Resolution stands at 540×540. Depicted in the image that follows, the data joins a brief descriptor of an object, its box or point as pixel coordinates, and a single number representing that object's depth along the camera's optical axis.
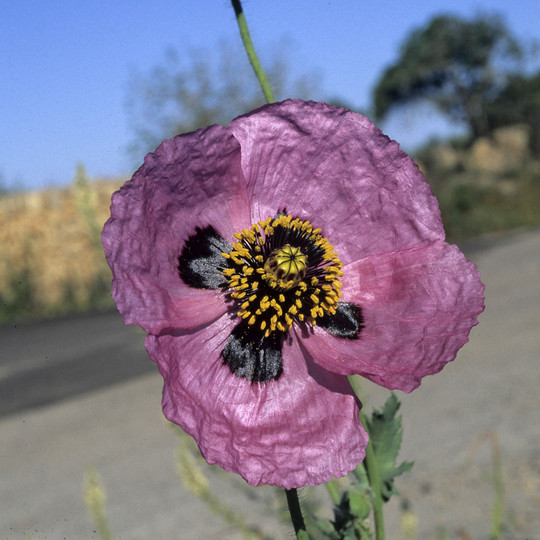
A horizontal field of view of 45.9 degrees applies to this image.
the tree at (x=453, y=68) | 18.00
